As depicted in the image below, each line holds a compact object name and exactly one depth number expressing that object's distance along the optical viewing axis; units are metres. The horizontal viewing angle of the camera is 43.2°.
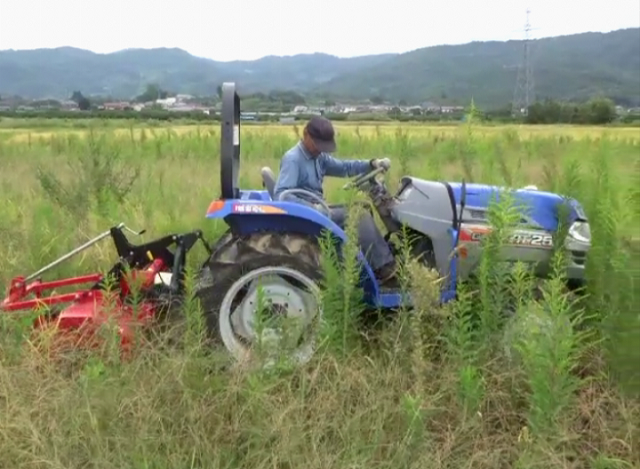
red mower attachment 4.46
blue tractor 4.58
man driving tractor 4.97
